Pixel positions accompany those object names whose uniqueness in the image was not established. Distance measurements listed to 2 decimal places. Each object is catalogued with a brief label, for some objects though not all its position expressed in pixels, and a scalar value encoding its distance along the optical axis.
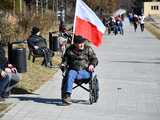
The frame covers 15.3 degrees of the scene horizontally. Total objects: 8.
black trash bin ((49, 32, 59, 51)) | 21.65
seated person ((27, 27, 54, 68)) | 17.47
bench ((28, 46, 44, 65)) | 17.68
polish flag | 11.69
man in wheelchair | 10.92
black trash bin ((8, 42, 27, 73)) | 15.07
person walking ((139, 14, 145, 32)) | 48.84
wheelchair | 11.03
